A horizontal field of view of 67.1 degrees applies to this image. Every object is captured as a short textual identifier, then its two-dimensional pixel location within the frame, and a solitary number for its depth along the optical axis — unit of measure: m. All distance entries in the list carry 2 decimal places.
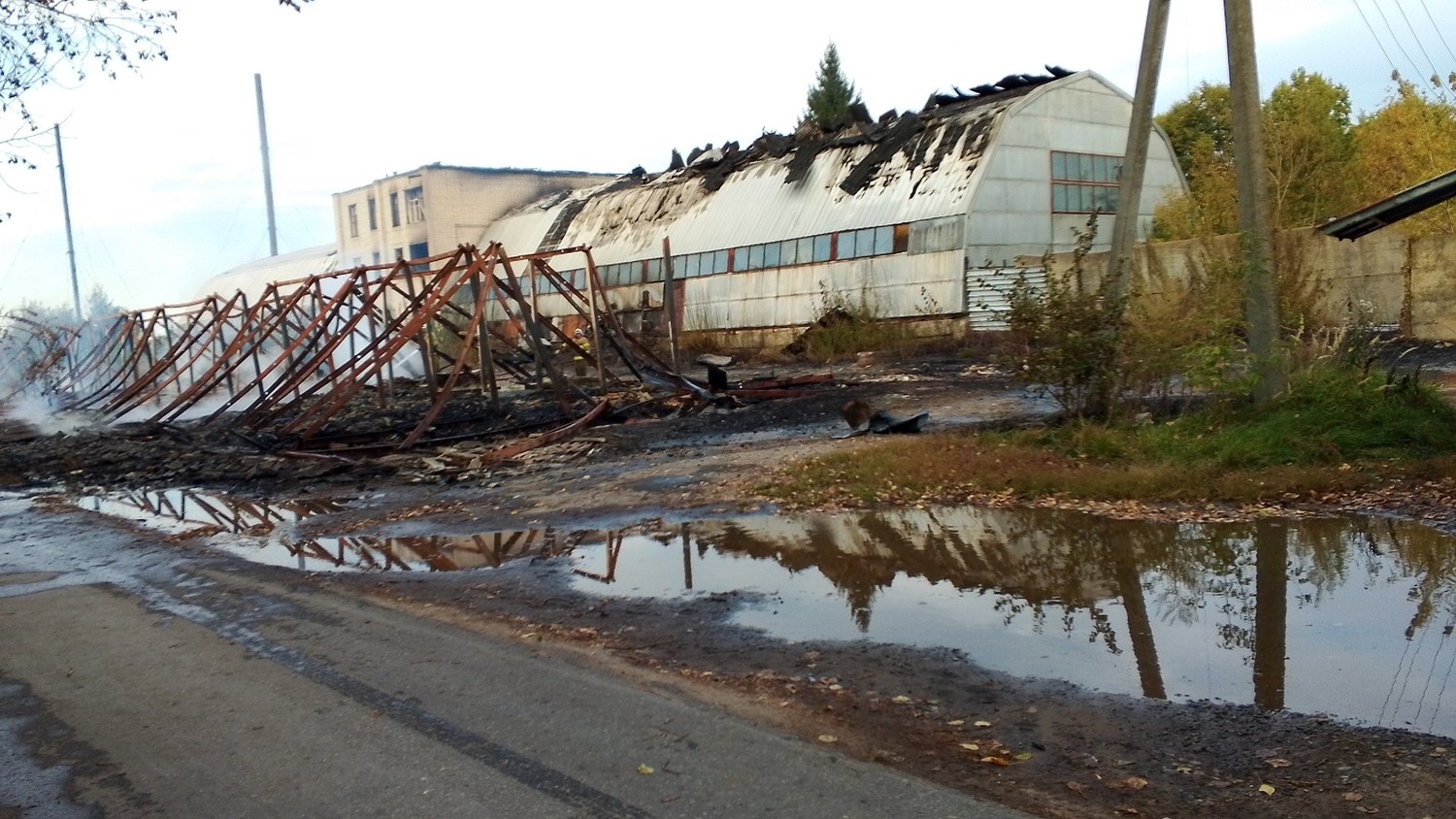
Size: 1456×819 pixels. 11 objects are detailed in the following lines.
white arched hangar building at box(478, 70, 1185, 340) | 25.78
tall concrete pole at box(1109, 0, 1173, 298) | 12.79
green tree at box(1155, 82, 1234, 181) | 41.03
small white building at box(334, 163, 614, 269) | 44.72
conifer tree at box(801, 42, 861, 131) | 55.88
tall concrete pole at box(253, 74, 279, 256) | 57.88
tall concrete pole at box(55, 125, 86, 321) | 57.12
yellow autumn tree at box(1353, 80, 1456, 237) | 28.11
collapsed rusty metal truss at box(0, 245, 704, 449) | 15.62
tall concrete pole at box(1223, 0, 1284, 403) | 10.90
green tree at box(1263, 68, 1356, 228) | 28.75
